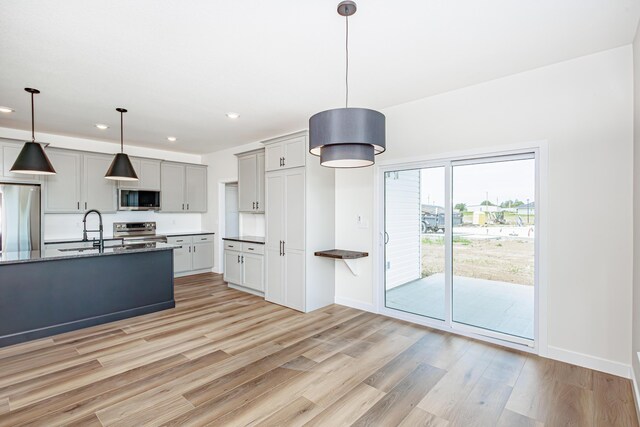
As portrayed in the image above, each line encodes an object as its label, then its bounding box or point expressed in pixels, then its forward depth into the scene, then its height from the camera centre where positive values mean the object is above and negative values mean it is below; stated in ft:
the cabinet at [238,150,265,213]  18.40 +1.83
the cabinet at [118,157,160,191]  20.01 +2.39
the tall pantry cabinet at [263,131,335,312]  14.60 -0.62
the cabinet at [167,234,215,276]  21.45 -2.94
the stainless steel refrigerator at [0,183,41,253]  14.70 -0.28
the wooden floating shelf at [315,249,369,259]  13.68 -1.90
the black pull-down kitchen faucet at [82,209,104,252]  13.23 -1.45
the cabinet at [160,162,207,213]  21.56 +1.74
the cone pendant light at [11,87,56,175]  11.19 +1.85
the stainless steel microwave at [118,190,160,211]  19.59 +0.75
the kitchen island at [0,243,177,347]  10.99 -2.98
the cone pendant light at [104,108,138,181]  13.51 +1.84
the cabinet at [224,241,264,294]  17.11 -3.07
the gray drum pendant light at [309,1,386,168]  6.72 +1.72
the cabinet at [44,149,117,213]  17.10 +1.58
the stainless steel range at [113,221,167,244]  19.98 -1.35
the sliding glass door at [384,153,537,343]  10.69 -1.25
